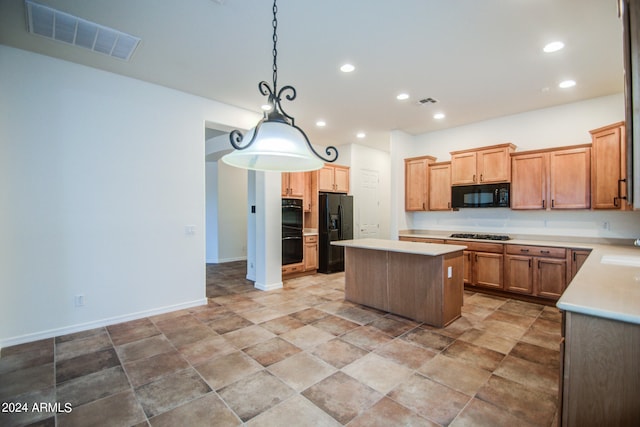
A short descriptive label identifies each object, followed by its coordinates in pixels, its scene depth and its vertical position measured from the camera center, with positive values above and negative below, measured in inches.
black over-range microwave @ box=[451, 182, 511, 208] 183.9 +9.8
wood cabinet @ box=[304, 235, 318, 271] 235.9 -34.8
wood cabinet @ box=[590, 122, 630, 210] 138.7 +21.2
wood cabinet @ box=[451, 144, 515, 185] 183.0 +30.3
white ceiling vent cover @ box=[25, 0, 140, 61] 93.6 +64.0
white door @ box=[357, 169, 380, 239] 279.3 +5.7
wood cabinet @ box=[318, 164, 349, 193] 241.8 +27.8
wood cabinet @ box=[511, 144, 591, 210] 158.4 +18.4
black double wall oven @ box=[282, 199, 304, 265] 219.5 -16.2
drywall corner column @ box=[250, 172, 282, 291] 192.1 -13.2
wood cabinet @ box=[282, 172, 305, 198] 220.8 +20.9
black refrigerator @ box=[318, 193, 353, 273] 240.7 -15.0
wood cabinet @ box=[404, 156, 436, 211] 220.2 +21.7
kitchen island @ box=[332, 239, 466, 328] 131.1 -34.0
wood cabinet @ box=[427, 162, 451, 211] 211.2 +18.2
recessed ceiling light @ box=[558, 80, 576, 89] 141.3 +63.1
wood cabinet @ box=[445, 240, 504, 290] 175.2 -33.7
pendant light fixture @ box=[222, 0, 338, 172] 71.0 +17.6
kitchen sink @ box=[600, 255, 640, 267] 97.6 -18.1
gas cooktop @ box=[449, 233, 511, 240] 186.4 -17.4
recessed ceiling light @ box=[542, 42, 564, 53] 110.4 +63.6
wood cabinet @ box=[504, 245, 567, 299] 155.3 -33.8
